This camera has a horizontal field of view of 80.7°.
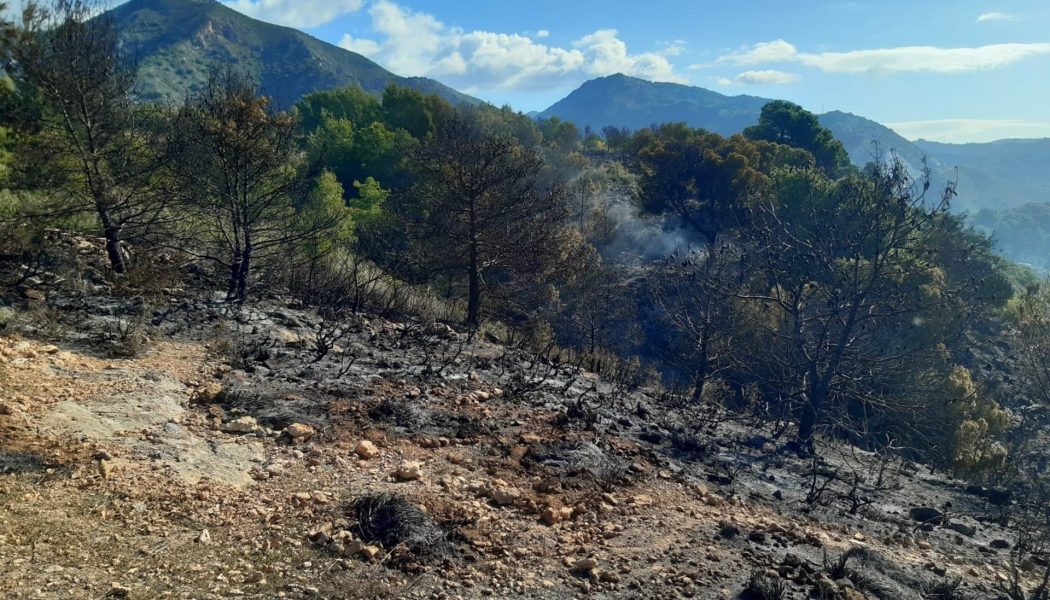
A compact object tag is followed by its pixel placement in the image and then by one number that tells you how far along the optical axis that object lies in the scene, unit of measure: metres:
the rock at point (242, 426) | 6.03
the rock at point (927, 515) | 7.26
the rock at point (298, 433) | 6.08
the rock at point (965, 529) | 7.13
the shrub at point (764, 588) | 4.39
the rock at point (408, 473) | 5.55
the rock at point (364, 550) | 4.22
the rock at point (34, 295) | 9.12
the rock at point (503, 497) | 5.36
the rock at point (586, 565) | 4.49
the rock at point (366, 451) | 5.88
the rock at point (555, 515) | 5.13
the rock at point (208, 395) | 6.63
